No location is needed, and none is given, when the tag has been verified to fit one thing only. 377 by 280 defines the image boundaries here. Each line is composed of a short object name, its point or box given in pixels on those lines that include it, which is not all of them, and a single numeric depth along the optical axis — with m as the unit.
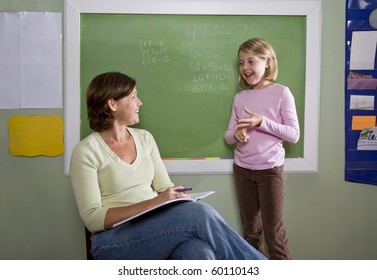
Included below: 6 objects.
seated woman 1.45
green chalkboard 1.98
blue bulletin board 1.98
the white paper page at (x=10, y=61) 1.94
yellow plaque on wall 1.98
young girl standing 1.92
